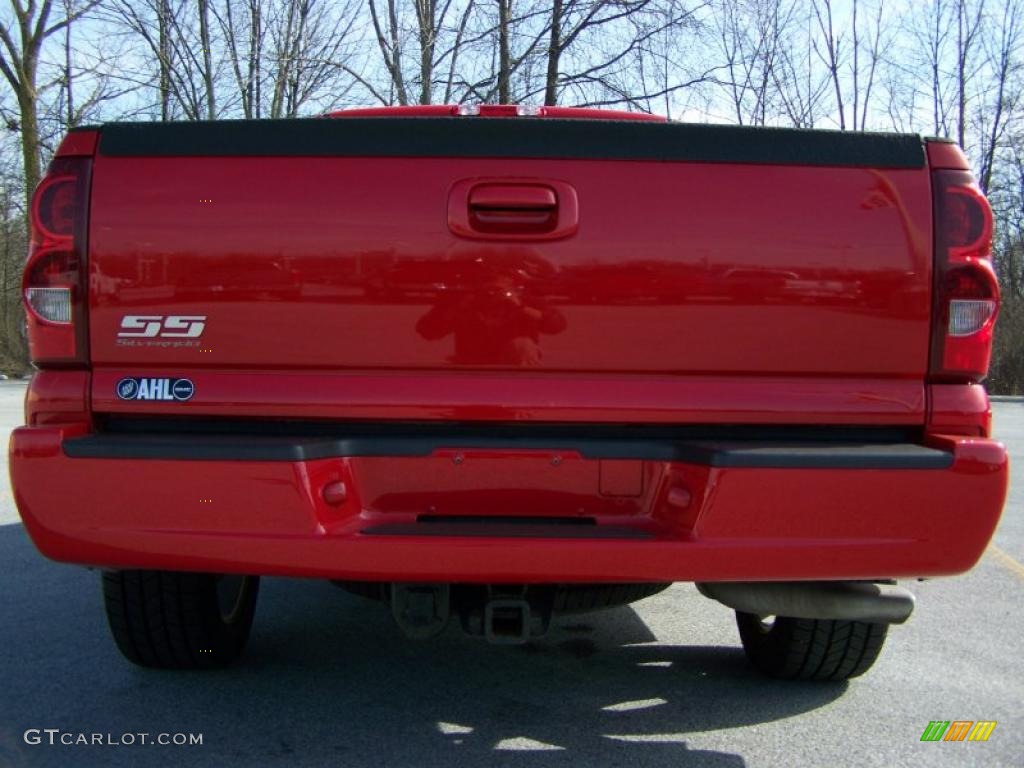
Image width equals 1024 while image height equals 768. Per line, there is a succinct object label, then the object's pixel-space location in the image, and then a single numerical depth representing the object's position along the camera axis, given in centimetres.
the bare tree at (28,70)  2714
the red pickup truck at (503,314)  256
